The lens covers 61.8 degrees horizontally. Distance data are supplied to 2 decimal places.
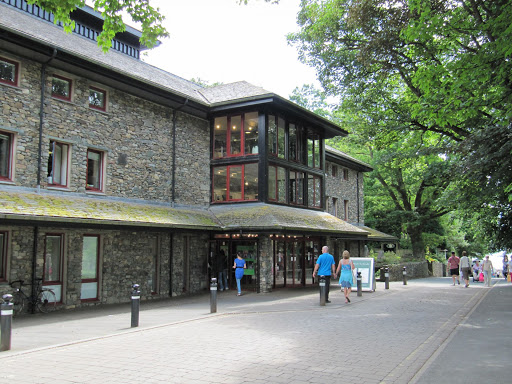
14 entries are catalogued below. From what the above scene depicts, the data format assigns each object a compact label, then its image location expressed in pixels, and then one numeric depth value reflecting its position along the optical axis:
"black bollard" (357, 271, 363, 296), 15.69
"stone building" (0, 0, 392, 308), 12.37
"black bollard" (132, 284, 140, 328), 9.51
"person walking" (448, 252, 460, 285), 21.52
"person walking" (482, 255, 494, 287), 22.07
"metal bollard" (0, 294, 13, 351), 7.15
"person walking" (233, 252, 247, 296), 16.28
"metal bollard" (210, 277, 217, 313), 11.67
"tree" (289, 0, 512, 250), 10.38
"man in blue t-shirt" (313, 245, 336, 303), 13.43
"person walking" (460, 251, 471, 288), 20.83
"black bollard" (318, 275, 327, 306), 12.91
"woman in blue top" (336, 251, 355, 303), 13.61
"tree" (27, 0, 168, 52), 8.34
